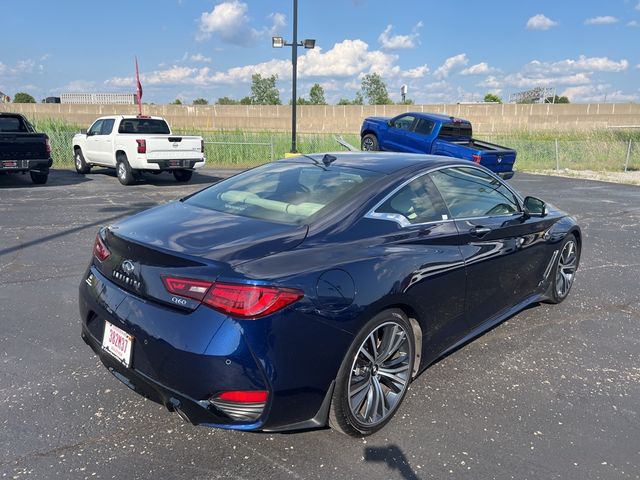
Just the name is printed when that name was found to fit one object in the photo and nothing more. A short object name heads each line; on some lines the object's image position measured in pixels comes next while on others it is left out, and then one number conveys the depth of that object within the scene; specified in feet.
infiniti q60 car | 7.61
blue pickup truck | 42.47
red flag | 65.77
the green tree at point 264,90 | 252.83
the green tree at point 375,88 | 253.85
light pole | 58.13
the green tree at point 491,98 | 275.34
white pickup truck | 41.63
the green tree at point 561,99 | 240.44
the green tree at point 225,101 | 265.89
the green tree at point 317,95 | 262.26
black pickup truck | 37.91
